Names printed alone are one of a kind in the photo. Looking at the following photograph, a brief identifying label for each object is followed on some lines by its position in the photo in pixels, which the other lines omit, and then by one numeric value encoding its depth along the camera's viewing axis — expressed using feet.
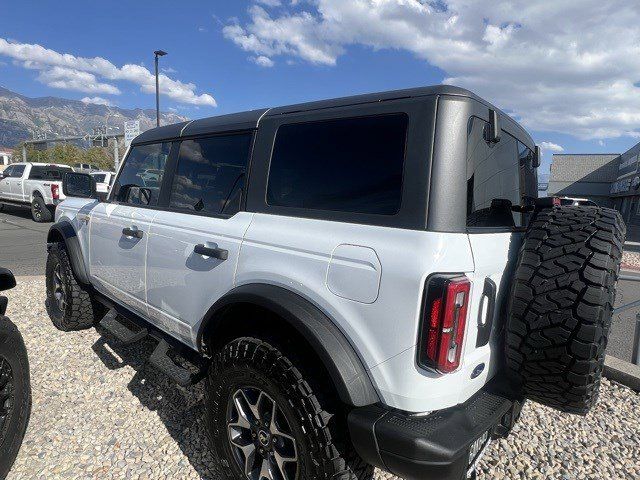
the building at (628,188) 109.29
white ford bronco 5.00
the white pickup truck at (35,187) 43.70
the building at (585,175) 160.97
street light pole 64.55
